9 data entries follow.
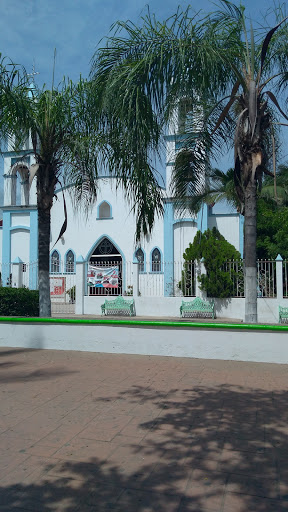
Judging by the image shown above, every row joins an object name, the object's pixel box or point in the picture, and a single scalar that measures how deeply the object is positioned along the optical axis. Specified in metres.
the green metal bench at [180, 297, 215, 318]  14.58
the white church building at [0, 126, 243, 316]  16.36
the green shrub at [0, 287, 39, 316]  12.05
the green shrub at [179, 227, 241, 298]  14.31
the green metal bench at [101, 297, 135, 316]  15.58
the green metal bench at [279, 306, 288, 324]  13.13
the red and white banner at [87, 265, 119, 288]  16.23
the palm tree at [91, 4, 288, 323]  7.14
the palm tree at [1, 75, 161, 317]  8.19
